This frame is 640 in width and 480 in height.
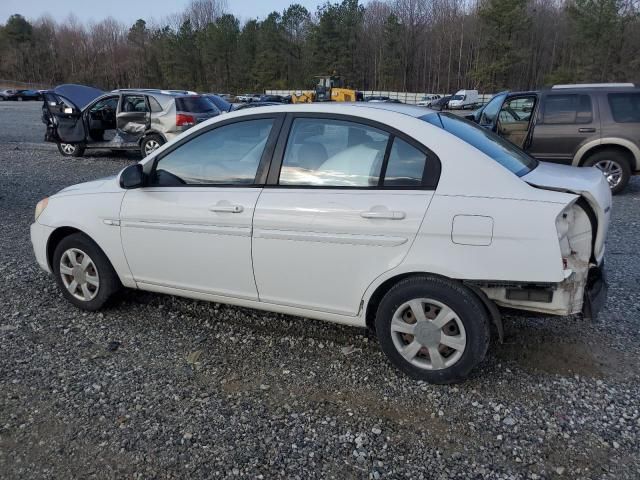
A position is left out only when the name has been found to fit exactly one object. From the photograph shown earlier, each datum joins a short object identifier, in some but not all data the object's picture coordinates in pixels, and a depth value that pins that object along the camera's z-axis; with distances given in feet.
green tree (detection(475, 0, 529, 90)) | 192.54
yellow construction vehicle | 114.62
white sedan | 9.20
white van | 162.30
